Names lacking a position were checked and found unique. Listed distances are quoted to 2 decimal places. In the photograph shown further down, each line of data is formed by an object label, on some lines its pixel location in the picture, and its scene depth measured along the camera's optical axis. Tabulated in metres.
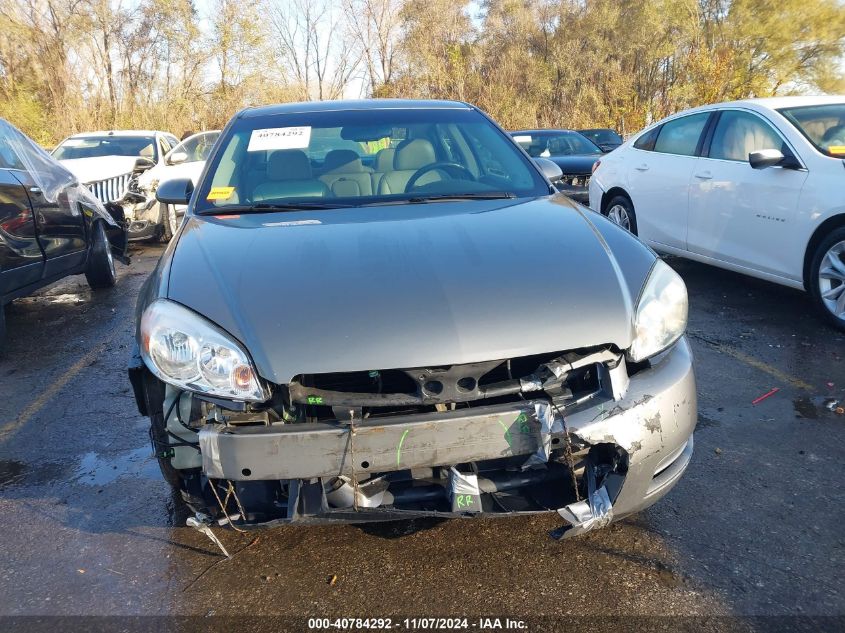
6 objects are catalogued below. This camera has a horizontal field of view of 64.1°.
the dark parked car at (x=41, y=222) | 4.84
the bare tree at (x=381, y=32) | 29.45
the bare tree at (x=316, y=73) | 28.73
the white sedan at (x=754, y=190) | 4.56
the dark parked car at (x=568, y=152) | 10.46
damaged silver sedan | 1.93
